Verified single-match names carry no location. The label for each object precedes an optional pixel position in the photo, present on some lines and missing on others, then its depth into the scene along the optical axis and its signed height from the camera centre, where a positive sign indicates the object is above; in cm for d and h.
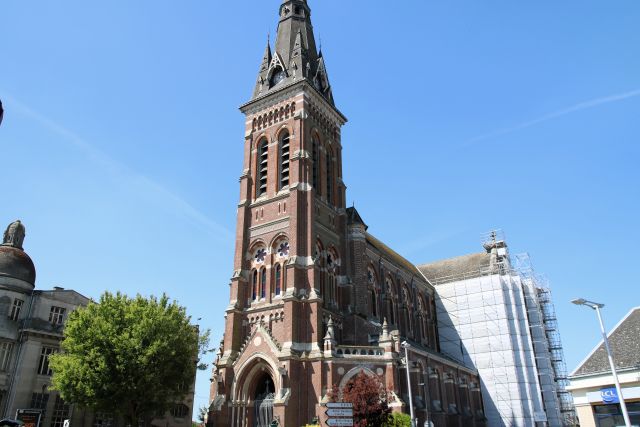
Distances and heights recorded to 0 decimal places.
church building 3669 +1239
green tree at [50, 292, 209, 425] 3334 +550
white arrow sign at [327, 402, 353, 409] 1869 +142
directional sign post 1841 +112
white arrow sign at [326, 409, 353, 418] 1855 +117
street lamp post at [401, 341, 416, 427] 2998 +149
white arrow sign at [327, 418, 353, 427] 1831 +86
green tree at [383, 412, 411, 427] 3123 +154
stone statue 4428 +1677
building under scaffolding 5438 +1083
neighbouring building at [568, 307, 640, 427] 2133 +236
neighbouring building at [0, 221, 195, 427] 3969 +819
